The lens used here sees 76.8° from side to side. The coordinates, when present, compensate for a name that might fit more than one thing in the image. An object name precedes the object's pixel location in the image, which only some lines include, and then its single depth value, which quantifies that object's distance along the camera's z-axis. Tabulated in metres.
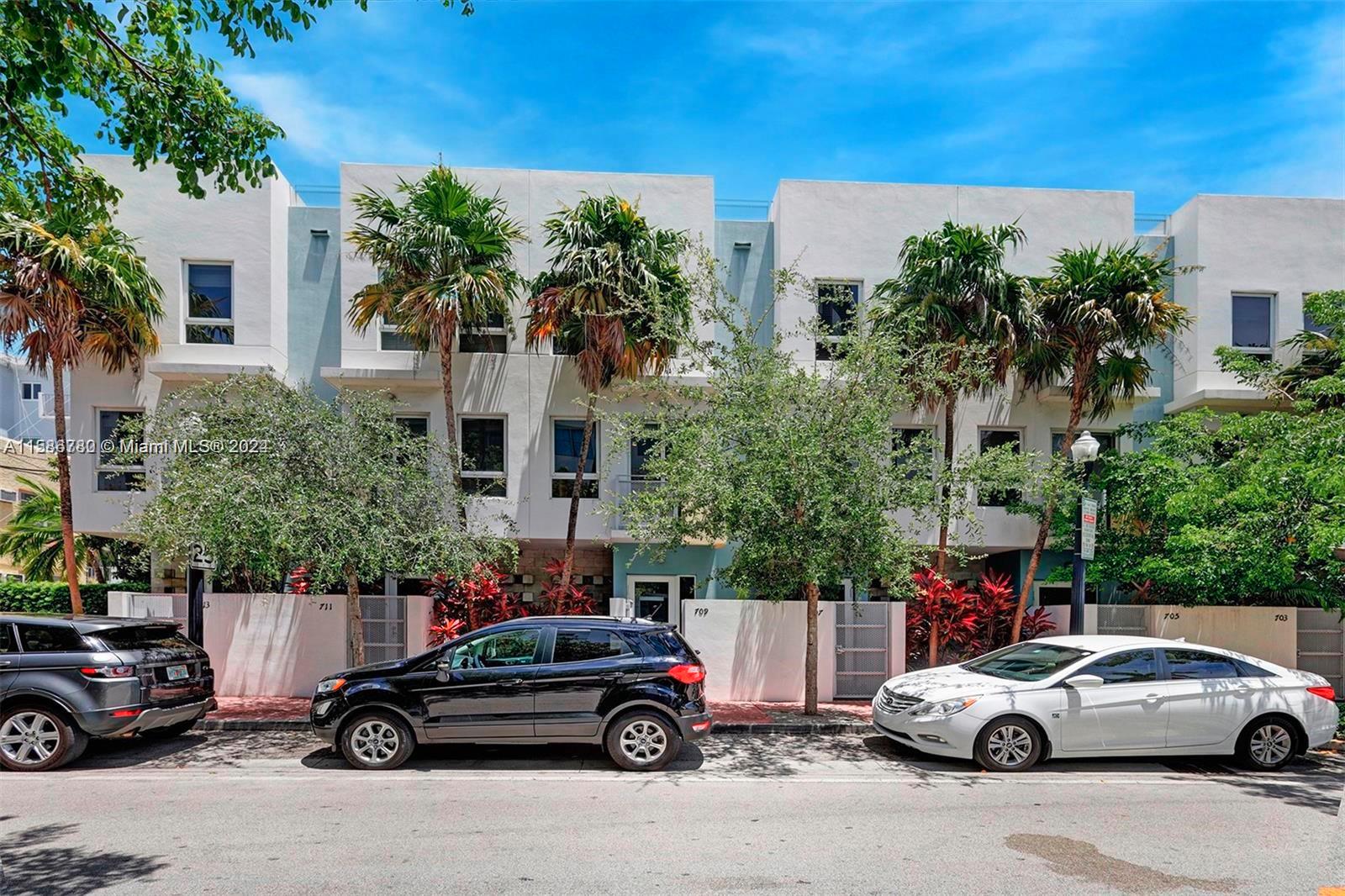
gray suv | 8.80
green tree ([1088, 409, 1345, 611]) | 11.14
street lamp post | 11.82
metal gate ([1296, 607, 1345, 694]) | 14.01
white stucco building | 15.52
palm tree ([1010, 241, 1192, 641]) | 14.06
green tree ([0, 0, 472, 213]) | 6.95
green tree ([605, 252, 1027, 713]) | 10.45
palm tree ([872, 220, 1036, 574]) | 13.97
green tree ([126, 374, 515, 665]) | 10.56
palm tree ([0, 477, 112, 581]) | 19.94
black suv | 8.87
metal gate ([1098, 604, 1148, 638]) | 13.85
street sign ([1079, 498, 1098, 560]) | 11.95
